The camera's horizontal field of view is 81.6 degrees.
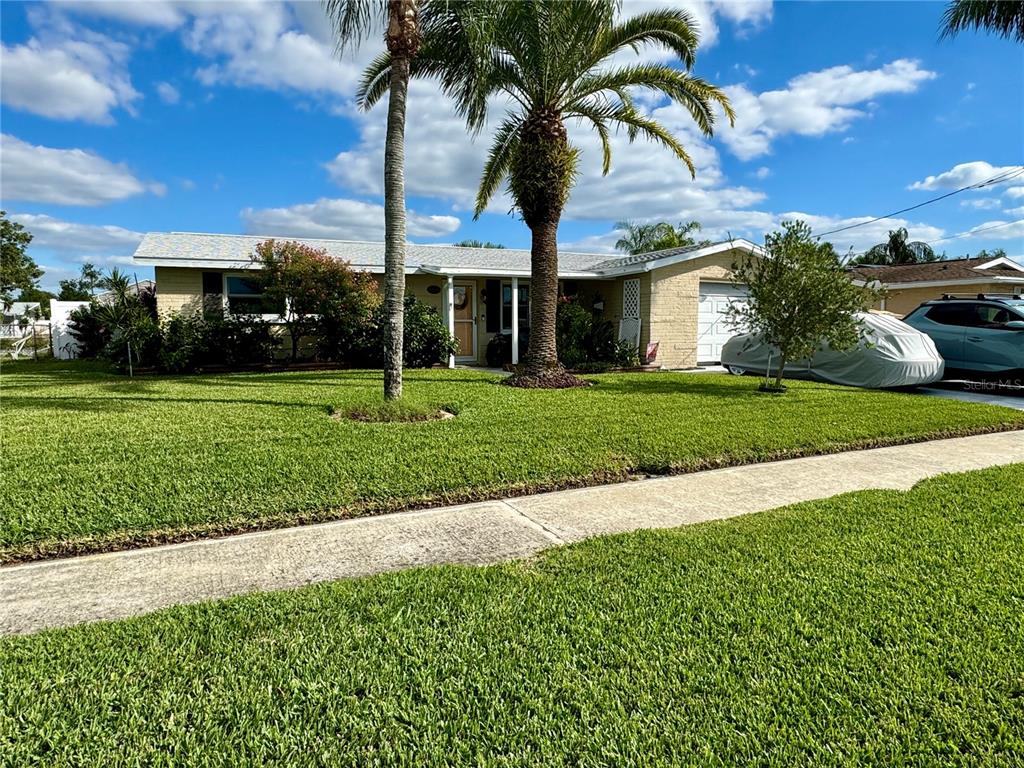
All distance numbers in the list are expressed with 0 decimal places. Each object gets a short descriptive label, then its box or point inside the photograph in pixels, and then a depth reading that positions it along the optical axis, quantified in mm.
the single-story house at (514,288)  15250
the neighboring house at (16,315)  27298
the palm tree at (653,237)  32125
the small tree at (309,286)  13812
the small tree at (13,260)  35062
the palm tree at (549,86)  10633
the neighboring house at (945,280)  21547
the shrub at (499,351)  17297
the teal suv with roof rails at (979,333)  12102
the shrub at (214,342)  13633
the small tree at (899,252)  39875
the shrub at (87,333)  19281
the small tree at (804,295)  9758
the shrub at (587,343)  16219
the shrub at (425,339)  15070
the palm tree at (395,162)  8266
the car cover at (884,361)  11805
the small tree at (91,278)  15297
